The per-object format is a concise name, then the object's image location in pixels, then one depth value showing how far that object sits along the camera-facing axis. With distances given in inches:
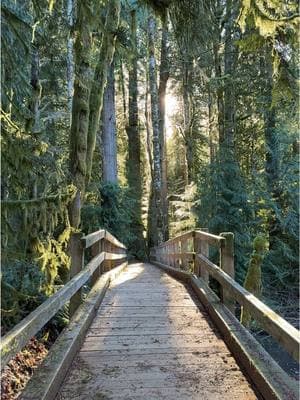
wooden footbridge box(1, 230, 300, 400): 121.2
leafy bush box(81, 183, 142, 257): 601.7
